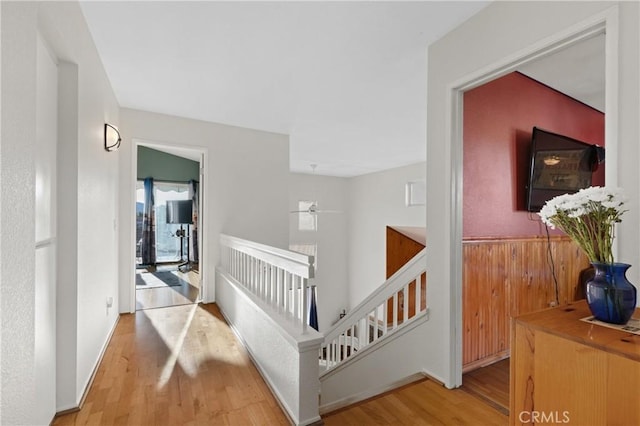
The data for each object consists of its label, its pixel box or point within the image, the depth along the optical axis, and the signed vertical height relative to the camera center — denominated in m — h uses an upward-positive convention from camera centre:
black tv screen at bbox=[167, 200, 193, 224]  6.08 +0.01
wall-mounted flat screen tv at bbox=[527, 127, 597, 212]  2.50 +0.41
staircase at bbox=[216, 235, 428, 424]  1.66 -0.86
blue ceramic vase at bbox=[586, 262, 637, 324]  0.89 -0.24
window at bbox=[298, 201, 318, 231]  8.04 -0.18
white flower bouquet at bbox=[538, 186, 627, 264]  0.92 -0.01
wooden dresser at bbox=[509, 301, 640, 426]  0.73 -0.42
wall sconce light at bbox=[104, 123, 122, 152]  2.48 +0.63
